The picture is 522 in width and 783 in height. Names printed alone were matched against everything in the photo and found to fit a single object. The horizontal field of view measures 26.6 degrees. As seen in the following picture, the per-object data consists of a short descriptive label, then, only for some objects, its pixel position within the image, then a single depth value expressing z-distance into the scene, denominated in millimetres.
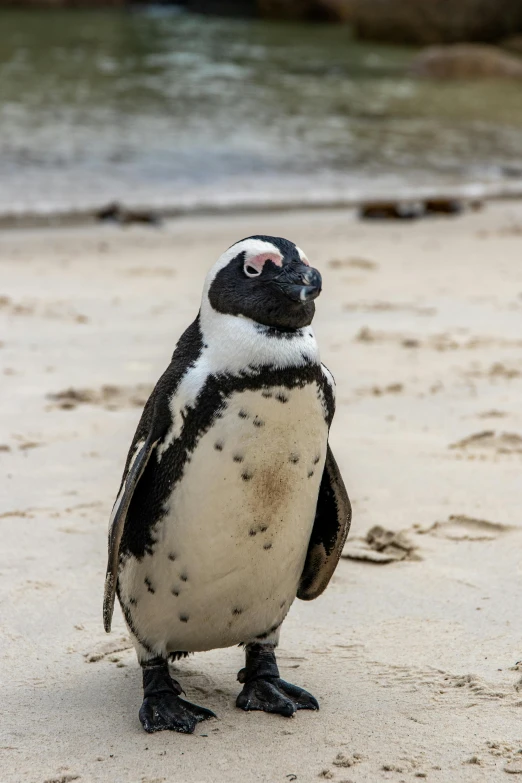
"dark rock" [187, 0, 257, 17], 37719
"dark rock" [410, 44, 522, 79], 21469
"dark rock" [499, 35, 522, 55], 26797
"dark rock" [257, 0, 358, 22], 34406
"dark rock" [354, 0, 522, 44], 27109
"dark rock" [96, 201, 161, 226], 9414
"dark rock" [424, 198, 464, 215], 10016
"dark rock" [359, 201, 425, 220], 9734
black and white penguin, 2352
